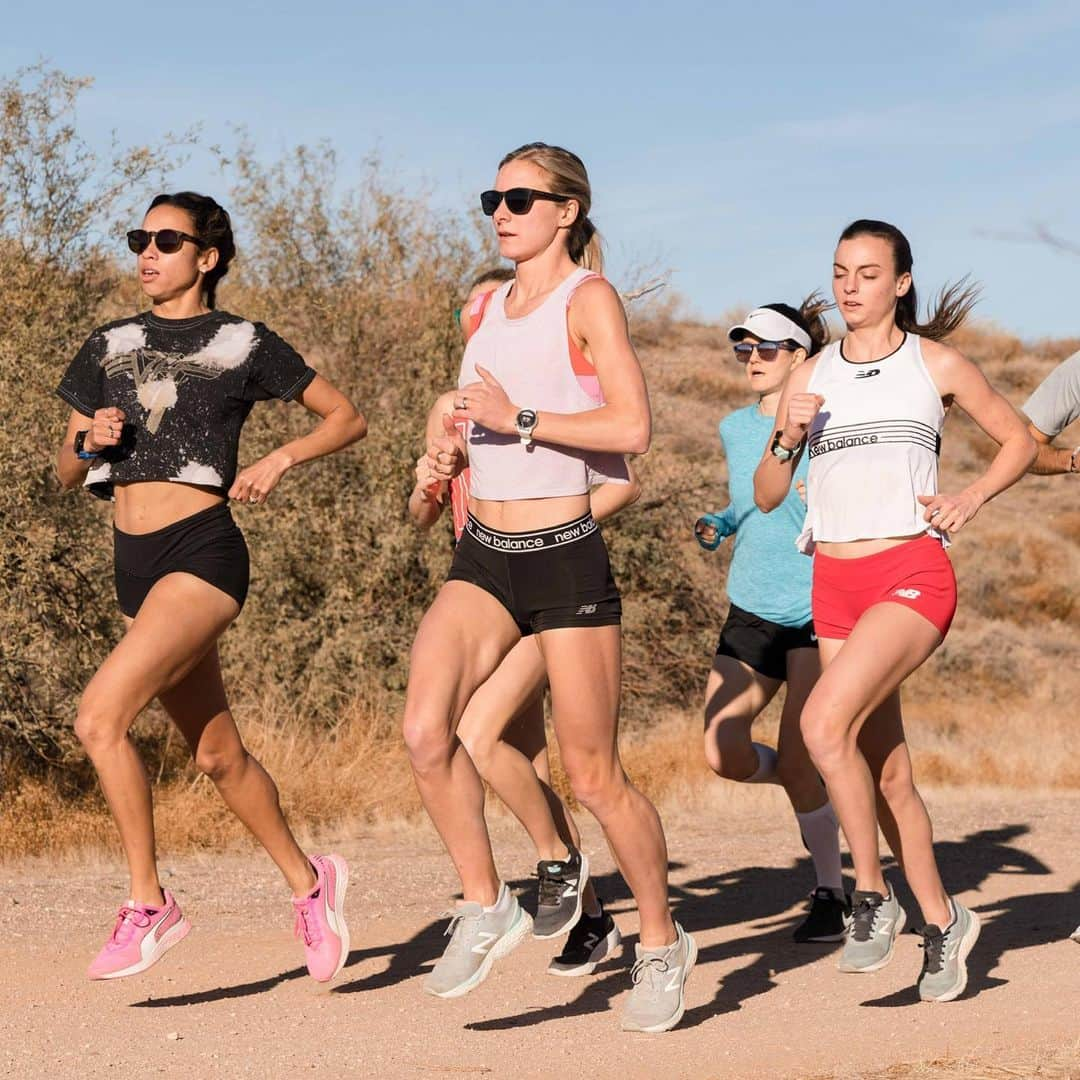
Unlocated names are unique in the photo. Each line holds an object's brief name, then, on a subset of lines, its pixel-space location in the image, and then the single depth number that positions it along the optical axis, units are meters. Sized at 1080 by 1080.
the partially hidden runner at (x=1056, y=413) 12.38
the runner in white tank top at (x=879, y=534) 10.44
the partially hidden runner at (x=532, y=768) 11.12
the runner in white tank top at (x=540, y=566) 9.53
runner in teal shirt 13.47
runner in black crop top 10.40
